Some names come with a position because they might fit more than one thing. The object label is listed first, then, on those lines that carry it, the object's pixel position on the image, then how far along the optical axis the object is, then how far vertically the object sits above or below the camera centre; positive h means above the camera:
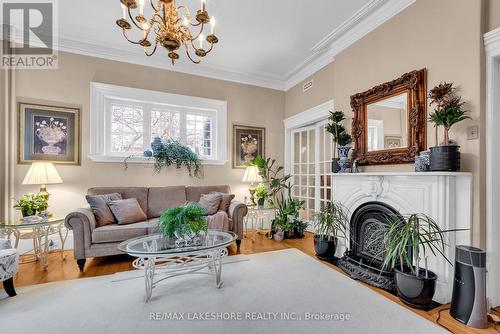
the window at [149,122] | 3.66 +0.81
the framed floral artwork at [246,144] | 4.57 +0.49
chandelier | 1.82 +1.24
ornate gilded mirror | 2.37 +0.55
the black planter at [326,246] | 3.01 -1.06
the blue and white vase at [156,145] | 3.88 +0.38
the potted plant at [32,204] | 2.79 -0.47
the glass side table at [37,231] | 2.58 -0.80
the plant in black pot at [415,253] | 1.89 -0.74
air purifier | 1.71 -0.94
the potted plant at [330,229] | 3.00 -0.82
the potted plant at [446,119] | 1.94 +0.42
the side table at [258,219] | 4.22 -1.06
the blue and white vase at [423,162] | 2.14 +0.05
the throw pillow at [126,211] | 3.08 -0.61
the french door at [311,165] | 4.08 +0.04
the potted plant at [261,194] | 4.23 -0.51
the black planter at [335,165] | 3.13 +0.03
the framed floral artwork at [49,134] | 3.22 +0.49
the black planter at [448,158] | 1.94 +0.08
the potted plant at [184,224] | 2.17 -0.55
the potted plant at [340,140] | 3.07 +0.39
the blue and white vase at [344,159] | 3.04 +0.11
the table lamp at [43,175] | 2.92 -0.10
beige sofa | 2.71 -0.70
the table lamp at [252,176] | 4.32 -0.17
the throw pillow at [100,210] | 3.00 -0.57
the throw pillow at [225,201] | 3.70 -0.57
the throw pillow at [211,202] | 3.56 -0.55
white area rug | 1.71 -1.21
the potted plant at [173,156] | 3.89 +0.20
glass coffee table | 2.05 -0.77
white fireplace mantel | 1.98 -0.32
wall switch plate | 1.96 +0.31
